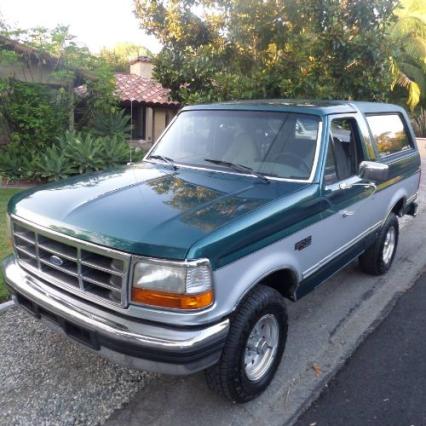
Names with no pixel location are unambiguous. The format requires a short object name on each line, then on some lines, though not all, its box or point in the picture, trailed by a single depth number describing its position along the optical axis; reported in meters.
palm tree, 18.16
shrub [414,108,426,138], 22.37
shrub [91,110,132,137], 11.85
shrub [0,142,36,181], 9.63
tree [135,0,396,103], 7.31
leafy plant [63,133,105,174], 9.42
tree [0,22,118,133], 10.98
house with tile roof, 19.55
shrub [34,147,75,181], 9.19
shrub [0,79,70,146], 10.30
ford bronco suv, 2.43
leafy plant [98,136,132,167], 9.74
